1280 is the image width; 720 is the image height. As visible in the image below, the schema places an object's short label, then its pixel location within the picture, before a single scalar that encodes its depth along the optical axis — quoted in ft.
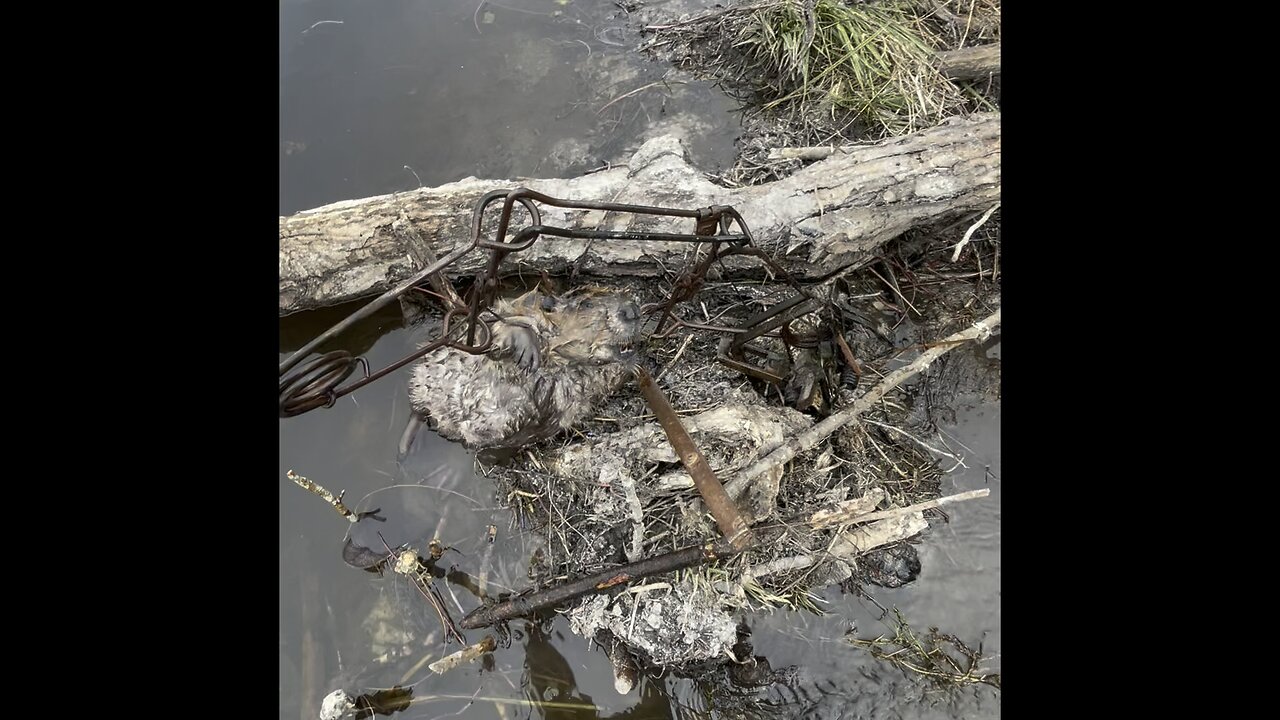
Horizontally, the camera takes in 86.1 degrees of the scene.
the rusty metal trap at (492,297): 4.44
